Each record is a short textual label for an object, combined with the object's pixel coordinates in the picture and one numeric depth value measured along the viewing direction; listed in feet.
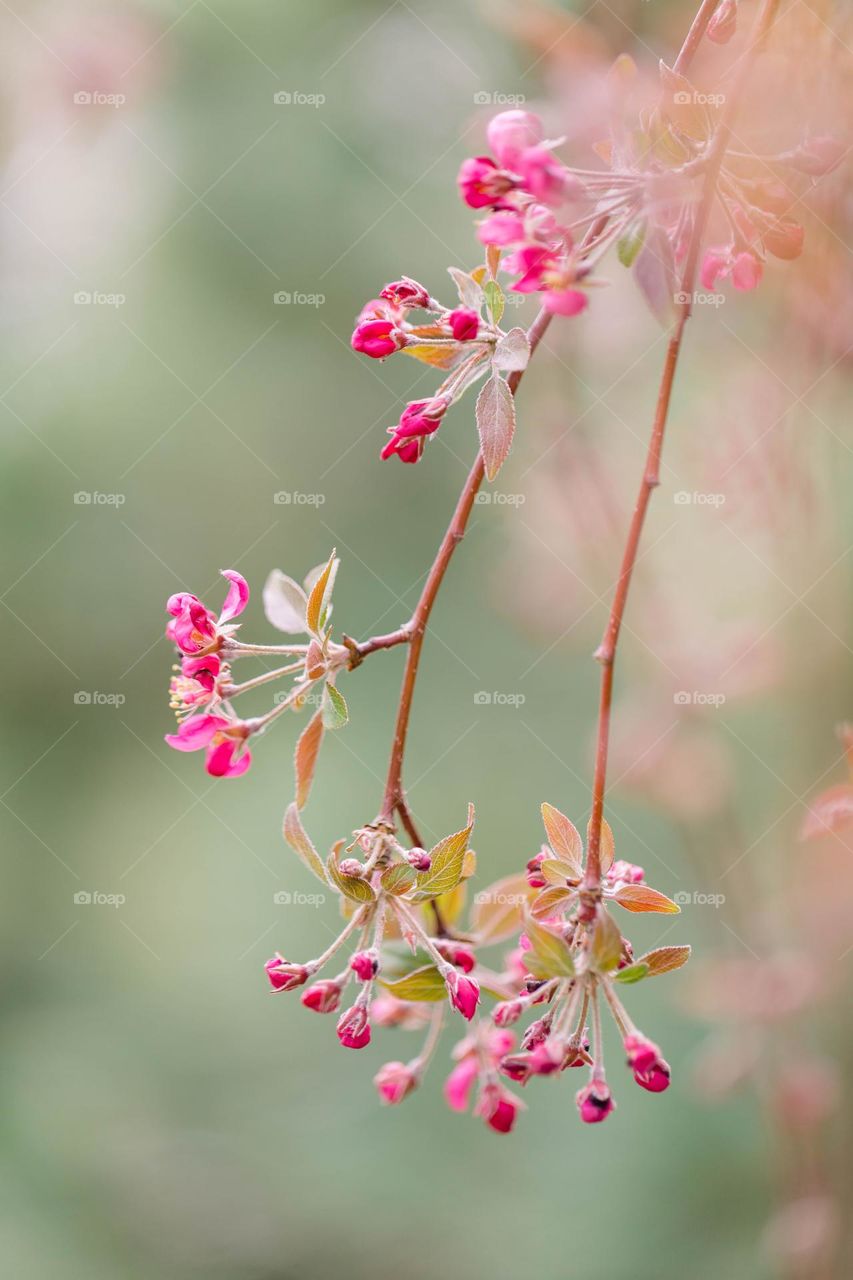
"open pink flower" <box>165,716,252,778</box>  2.47
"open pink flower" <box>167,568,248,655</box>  2.45
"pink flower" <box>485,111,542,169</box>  2.31
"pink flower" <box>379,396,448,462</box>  2.39
